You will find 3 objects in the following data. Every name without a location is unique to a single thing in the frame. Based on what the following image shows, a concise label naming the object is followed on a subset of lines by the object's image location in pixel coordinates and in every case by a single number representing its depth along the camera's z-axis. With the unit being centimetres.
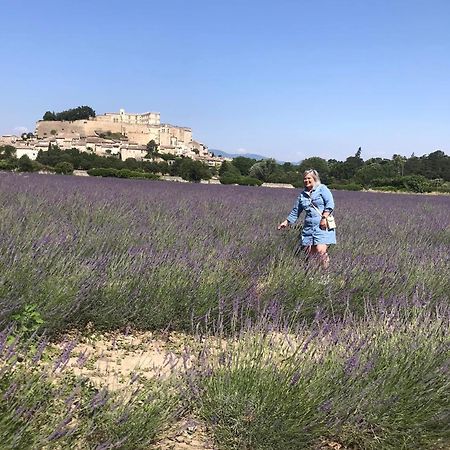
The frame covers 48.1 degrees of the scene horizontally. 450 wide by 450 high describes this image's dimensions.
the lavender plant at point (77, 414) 159
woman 483
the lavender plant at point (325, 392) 194
